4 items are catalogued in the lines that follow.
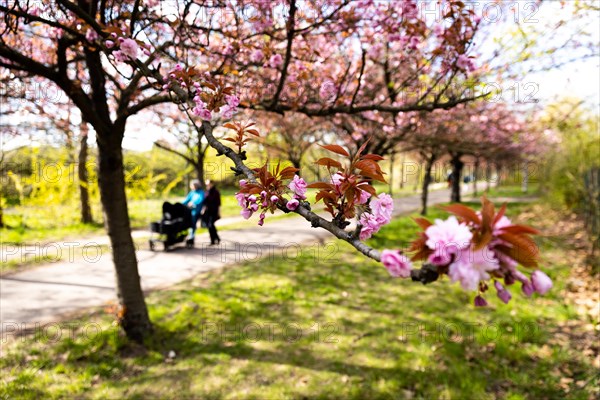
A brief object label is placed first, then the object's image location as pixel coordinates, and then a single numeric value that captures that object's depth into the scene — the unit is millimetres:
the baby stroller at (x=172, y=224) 7895
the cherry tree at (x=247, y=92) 1299
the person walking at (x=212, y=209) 8734
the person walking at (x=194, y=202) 8562
